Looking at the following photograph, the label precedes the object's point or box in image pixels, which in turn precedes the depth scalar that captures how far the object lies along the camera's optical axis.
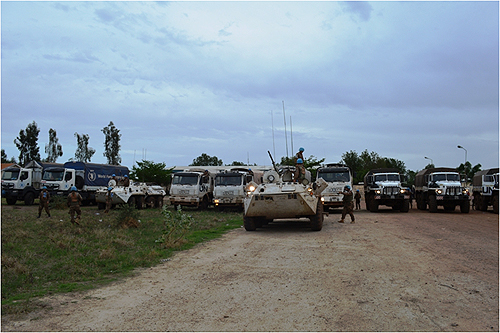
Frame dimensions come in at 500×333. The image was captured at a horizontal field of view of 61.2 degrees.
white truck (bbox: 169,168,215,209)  23.42
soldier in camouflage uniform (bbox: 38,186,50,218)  17.70
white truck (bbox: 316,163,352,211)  21.78
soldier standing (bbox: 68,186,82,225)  15.00
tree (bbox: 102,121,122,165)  60.12
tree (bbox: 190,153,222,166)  98.29
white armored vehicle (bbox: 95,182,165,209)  22.91
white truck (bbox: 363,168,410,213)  22.44
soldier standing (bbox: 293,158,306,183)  15.17
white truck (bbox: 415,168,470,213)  22.12
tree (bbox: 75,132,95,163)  60.85
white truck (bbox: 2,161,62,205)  26.23
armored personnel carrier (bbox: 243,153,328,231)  13.27
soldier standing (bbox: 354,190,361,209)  25.58
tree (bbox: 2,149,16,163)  75.18
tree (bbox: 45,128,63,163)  62.72
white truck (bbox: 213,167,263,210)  22.36
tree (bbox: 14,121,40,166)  58.31
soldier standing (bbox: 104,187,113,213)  21.41
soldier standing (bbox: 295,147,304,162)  15.03
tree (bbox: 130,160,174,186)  51.97
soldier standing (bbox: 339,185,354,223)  16.89
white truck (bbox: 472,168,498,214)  22.48
